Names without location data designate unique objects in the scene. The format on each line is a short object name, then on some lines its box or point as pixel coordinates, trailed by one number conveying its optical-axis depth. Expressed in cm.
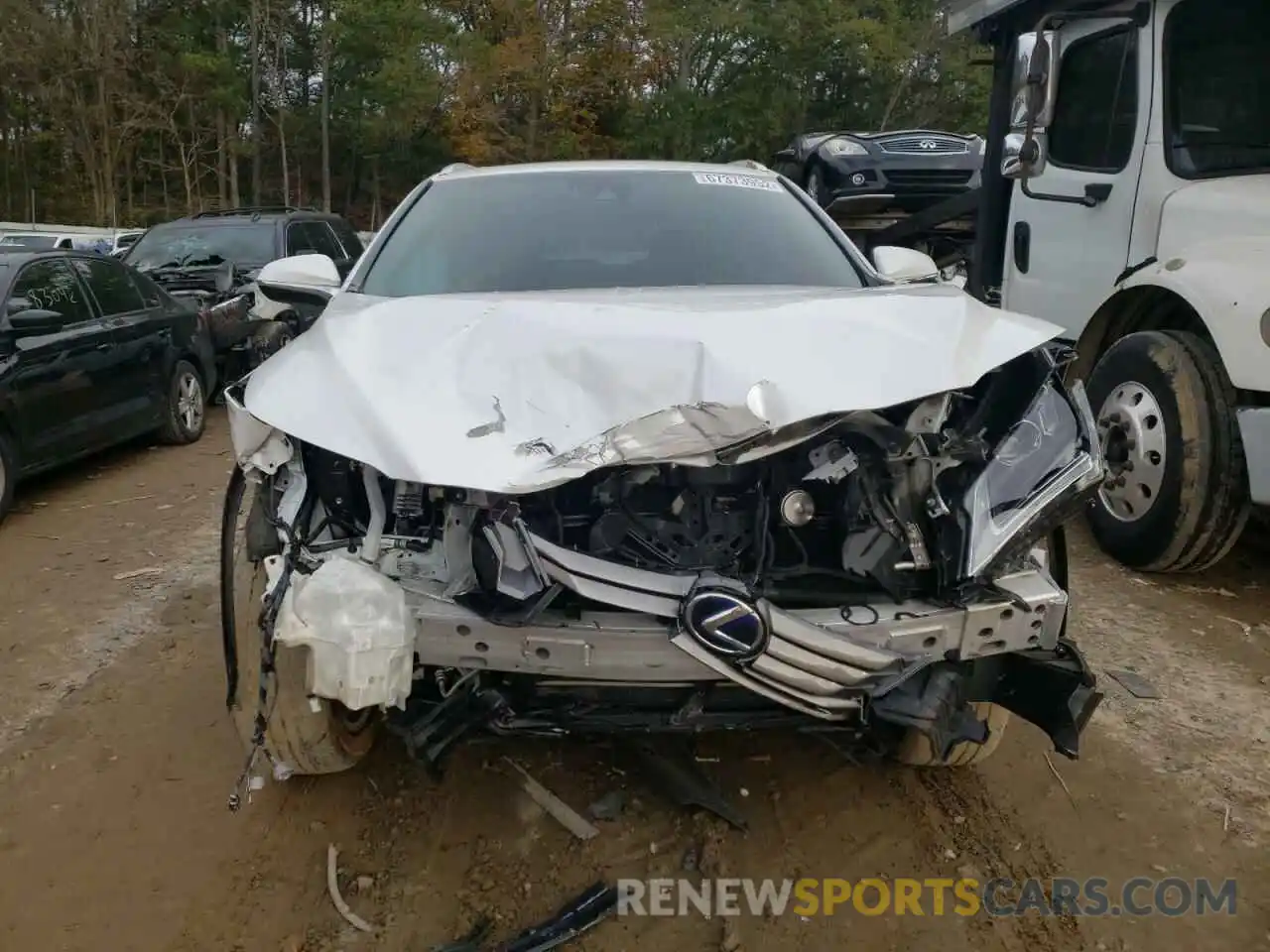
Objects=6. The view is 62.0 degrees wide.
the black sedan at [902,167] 922
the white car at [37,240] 1839
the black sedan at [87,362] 580
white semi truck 431
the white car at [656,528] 227
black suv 869
